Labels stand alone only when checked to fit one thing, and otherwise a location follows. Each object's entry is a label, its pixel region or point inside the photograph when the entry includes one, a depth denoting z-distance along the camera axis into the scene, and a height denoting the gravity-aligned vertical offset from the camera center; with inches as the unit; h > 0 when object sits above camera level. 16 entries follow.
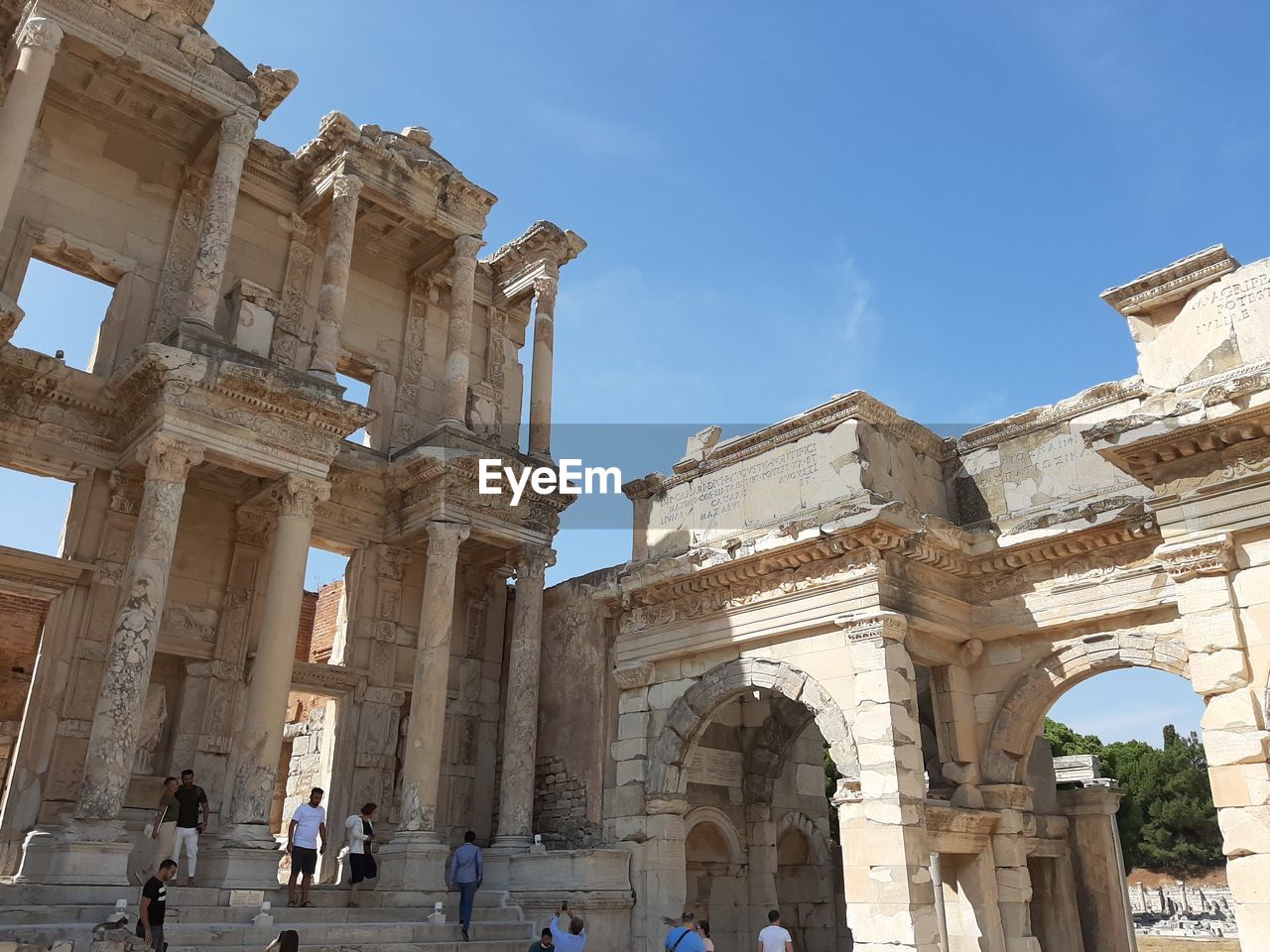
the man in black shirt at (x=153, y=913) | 322.3 -19.9
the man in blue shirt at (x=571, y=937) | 397.7 -31.8
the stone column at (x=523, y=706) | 560.4 +80.5
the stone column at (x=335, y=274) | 565.3 +320.4
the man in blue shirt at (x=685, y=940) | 385.1 -31.4
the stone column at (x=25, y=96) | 464.1 +338.0
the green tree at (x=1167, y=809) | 1738.4 +85.8
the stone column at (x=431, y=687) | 520.7 +84.3
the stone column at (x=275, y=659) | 465.1 +87.5
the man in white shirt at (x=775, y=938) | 428.5 -33.5
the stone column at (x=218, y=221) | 508.4 +314.7
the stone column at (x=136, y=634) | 416.8 +89.1
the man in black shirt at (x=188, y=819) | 425.1 +12.1
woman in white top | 478.6 +2.1
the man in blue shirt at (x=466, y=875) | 462.0 -9.7
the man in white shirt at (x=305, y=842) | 441.1 +3.7
